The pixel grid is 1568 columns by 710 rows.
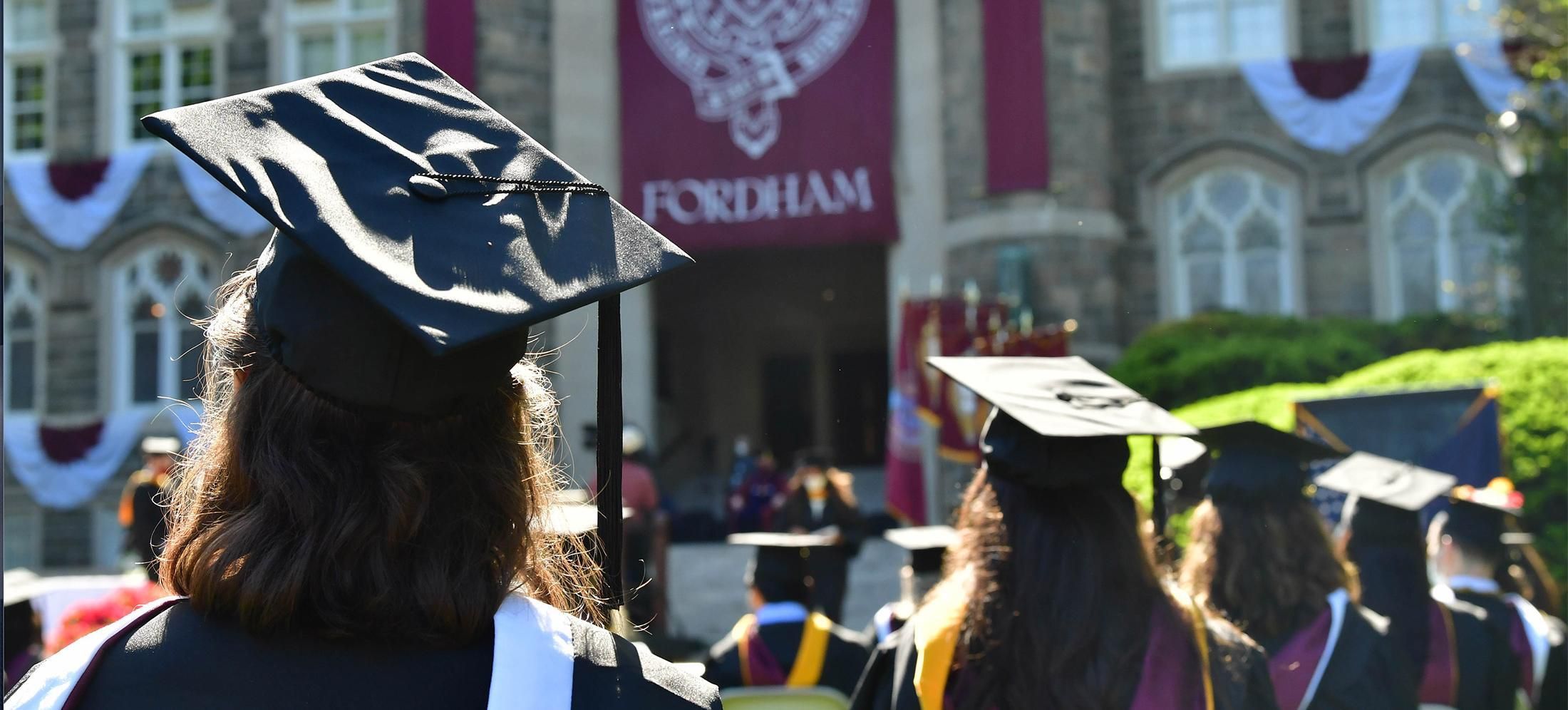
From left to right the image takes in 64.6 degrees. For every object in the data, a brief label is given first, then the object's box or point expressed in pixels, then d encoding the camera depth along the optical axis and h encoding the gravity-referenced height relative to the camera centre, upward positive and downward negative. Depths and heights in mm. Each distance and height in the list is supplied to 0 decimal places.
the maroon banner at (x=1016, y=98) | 14164 +3403
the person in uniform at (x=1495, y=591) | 4043 -690
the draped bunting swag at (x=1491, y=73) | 13445 +3382
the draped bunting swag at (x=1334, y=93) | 13945 +3350
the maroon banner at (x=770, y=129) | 14469 +3210
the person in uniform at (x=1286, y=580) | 2764 -447
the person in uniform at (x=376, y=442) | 1181 -30
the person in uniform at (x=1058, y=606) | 2141 -378
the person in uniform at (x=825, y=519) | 6641 -878
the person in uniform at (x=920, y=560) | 4372 -607
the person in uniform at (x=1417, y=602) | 3791 -668
